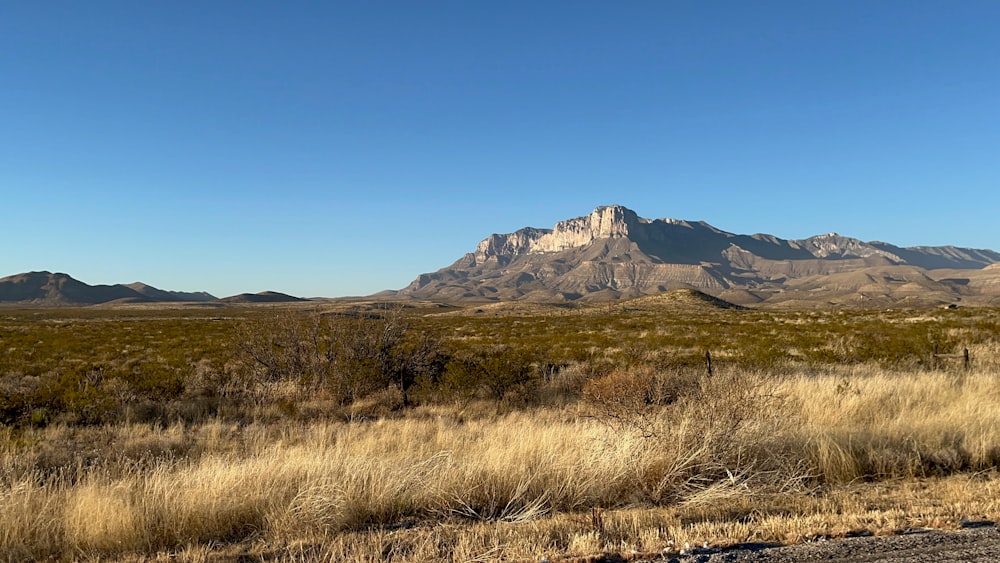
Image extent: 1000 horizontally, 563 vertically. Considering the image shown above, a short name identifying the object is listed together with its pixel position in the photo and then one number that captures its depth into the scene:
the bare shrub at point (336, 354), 14.12
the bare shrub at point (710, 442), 5.92
